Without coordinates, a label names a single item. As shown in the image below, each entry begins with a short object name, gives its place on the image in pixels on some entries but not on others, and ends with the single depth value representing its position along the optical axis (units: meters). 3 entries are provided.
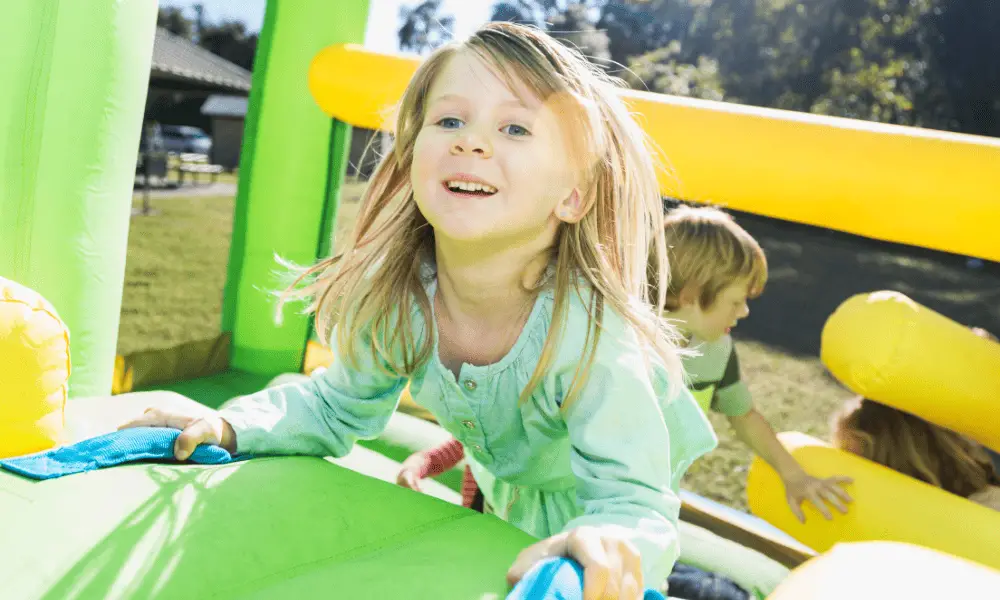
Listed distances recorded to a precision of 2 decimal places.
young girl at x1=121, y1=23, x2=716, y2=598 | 0.94
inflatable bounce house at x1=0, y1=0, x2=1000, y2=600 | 0.73
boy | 1.81
